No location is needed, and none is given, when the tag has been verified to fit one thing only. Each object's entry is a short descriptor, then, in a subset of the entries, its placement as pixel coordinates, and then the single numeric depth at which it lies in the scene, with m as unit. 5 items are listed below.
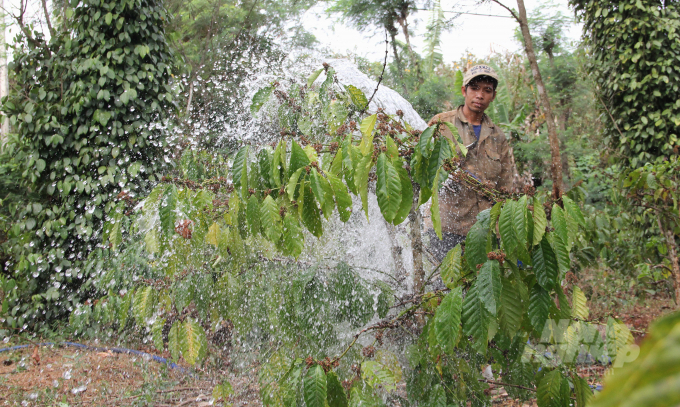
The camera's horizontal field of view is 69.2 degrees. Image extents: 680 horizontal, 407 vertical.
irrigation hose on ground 3.76
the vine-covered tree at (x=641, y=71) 4.80
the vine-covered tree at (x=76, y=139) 4.41
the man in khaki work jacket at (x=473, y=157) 3.15
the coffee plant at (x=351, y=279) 1.36
